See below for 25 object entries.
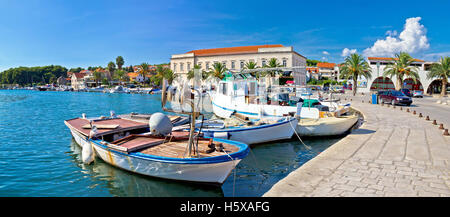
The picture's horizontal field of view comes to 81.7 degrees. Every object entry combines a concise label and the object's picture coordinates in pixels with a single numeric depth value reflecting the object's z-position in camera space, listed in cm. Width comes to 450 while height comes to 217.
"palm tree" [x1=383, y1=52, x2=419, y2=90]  4933
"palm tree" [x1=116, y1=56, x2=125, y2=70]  13075
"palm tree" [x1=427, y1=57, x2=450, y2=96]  4869
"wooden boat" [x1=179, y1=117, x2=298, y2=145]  1212
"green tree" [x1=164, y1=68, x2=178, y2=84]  9196
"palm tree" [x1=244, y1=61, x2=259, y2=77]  6438
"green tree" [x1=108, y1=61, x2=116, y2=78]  12975
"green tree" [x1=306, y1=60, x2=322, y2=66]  15425
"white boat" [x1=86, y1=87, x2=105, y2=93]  10996
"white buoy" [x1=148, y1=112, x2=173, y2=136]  916
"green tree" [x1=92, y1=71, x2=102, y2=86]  12756
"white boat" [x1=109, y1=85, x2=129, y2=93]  9875
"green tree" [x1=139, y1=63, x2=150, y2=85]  10568
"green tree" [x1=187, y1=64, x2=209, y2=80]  7874
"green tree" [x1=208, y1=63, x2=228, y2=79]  7144
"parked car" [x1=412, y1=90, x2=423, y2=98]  4545
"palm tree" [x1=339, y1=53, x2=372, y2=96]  4991
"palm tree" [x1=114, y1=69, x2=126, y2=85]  12086
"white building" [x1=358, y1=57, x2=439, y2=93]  6109
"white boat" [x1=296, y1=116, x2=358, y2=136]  1472
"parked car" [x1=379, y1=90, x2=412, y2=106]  2760
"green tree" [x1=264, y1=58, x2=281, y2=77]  6293
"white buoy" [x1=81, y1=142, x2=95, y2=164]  1009
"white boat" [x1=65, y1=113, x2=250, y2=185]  732
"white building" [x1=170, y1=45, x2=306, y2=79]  8050
